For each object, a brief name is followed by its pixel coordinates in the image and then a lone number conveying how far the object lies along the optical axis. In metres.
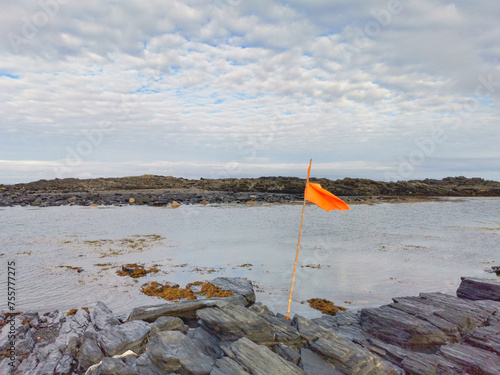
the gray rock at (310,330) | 6.59
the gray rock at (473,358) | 5.61
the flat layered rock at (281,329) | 6.54
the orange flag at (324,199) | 7.20
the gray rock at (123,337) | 6.12
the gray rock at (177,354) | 5.39
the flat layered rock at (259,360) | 5.33
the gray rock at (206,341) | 6.10
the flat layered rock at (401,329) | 6.62
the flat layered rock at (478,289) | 9.02
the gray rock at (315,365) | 5.61
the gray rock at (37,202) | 39.81
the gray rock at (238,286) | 9.31
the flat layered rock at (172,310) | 7.55
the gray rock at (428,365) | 5.68
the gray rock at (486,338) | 6.32
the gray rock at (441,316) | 6.84
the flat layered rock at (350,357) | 5.67
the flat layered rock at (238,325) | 6.45
